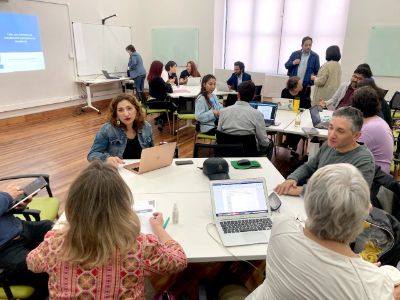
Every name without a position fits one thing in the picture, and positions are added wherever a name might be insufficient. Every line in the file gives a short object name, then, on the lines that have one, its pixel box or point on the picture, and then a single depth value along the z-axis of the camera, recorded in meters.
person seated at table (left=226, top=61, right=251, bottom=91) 6.29
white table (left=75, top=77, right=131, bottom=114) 7.57
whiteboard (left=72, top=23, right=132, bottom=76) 7.62
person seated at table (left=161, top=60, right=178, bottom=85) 7.29
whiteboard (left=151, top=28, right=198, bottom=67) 8.84
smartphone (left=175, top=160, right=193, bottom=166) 2.59
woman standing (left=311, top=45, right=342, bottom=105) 5.20
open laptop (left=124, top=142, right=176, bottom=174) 2.34
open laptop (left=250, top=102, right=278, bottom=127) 4.00
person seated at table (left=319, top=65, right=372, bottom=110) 4.05
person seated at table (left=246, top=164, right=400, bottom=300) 0.96
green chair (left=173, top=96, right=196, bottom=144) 5.50
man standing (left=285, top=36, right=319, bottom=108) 6.31
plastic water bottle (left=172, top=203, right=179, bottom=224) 1.77
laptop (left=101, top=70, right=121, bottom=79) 7.93
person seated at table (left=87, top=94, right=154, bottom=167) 2.70
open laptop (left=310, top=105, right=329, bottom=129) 3.80
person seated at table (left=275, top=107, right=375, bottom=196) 2.02
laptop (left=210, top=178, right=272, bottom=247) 1.72
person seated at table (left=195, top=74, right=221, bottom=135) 4.35
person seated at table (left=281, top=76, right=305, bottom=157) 4.63
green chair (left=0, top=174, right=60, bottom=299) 1.57
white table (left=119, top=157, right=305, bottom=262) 1.56
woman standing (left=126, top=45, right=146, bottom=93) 8.12
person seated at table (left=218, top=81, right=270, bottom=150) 3.30
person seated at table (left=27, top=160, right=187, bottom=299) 1.13
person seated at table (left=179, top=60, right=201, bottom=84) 7.42
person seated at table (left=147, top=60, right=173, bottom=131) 5.90
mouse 2.54
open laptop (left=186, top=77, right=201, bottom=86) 7.10
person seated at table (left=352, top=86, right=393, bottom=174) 2.63
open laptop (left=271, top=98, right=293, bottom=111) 4.68
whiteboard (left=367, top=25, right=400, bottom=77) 6.58
